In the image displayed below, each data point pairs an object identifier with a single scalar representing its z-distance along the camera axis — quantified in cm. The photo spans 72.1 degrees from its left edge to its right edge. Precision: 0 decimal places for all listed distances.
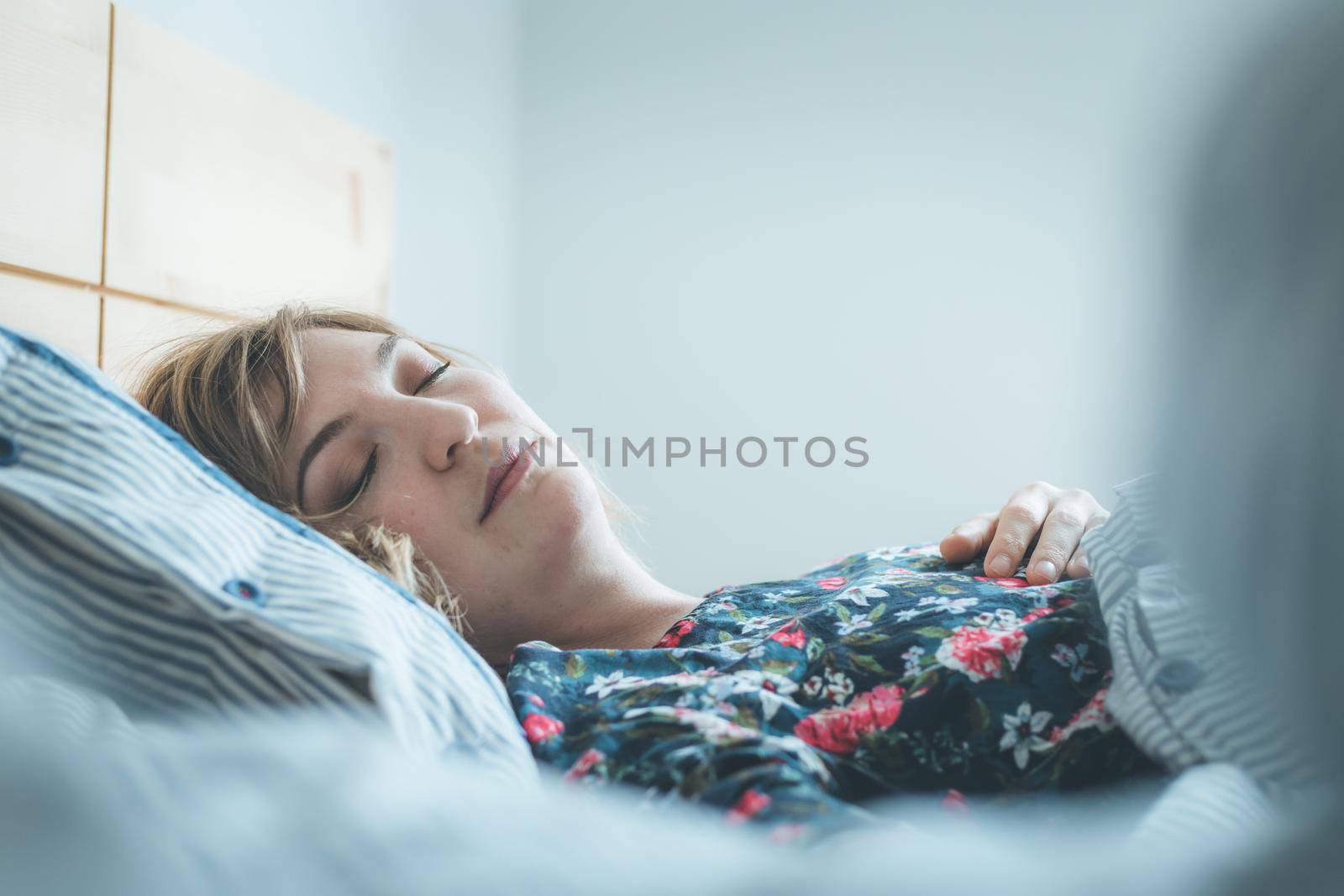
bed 32
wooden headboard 115
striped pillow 47
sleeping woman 56
